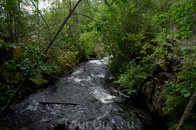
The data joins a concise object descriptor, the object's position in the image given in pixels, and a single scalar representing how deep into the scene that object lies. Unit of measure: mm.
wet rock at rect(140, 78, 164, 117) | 4867
